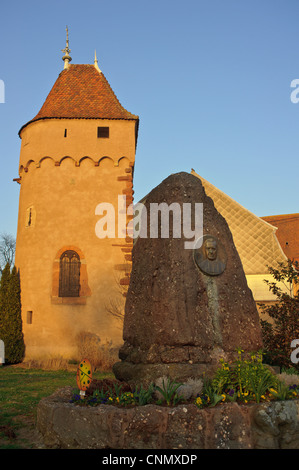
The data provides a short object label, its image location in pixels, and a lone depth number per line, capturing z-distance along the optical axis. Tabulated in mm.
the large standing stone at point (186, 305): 4992
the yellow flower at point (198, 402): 4230
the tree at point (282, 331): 7539
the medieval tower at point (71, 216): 13914
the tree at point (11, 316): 13852
